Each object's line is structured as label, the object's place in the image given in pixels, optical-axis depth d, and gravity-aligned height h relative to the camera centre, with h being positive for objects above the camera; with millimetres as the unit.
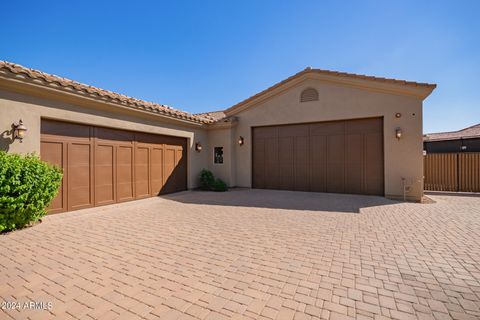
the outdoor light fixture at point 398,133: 9012 +1118
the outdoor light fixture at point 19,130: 5504 +829
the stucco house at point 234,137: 6387 +1021
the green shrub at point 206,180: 11805 -959
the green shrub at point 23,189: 4668 -572
